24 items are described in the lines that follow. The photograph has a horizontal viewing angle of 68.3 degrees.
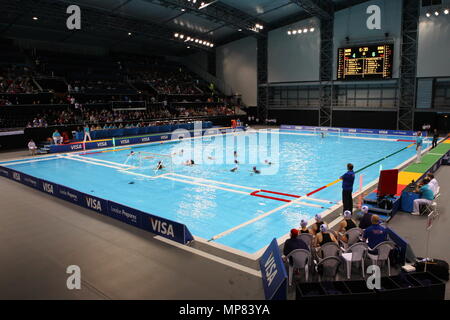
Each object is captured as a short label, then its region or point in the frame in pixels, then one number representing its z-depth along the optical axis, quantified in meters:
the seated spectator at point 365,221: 8.92
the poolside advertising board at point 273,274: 5.92
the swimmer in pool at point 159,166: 20.44
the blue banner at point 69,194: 12.58
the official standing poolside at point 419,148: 17.88
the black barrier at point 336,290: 5.76
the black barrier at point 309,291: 5.79
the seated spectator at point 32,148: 25.33
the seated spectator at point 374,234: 7.63
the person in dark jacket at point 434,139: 24.31
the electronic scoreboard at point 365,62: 36.38
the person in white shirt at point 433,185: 11.71
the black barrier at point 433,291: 6.02
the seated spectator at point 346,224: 8.70
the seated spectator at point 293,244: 7.15
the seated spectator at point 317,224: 8.43
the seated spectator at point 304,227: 8.15
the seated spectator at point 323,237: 7.64
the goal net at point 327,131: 40.22
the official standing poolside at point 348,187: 11.21
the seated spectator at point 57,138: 27.83
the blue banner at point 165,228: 9.05
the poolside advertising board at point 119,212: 9.19
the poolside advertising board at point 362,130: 35.91
